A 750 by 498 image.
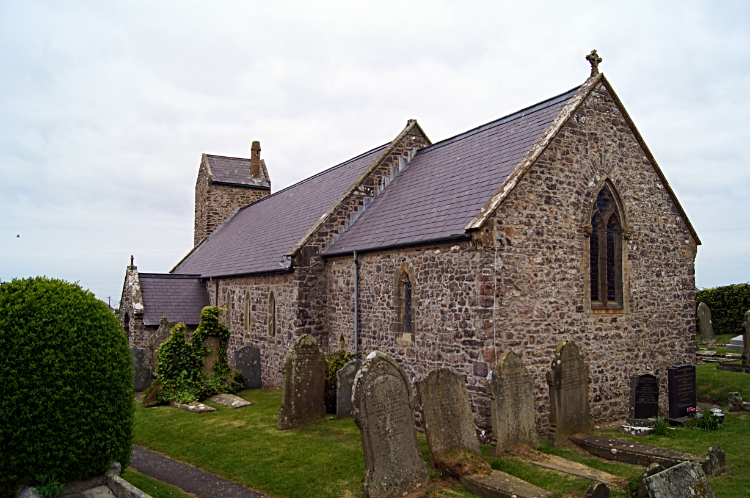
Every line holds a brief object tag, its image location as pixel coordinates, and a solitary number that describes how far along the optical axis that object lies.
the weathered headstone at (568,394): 9.98
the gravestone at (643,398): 11.40
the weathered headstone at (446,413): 8.52
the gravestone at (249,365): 16.86
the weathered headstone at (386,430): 7.70
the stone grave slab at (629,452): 8.48
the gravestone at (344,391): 12.37
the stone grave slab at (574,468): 7.93
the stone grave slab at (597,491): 6.70
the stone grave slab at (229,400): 14.36
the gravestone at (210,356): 15.61
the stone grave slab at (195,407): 13.85
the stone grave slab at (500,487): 7.27
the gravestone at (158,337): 19.82
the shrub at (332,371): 12.90
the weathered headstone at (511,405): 9.27
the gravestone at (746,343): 16.42
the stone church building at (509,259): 10.98
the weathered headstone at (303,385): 11.70
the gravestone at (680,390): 11.85
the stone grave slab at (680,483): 5.63
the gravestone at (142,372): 17.00
